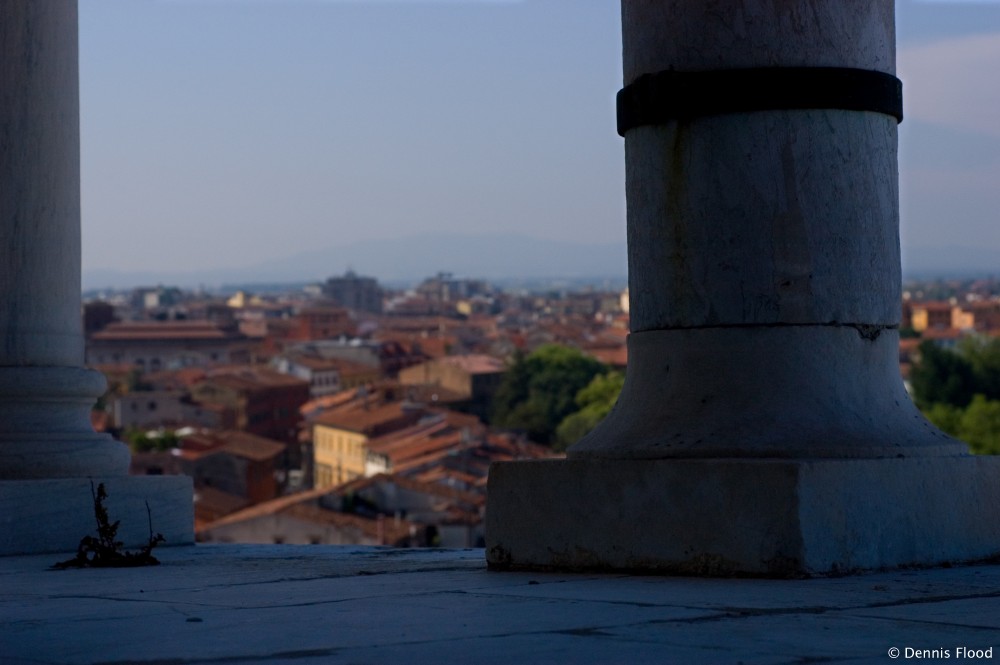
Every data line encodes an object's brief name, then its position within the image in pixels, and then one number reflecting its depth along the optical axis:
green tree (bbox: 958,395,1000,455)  108.38
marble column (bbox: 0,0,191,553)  8.71
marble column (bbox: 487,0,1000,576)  5.56
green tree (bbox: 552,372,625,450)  126.75
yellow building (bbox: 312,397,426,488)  127.31
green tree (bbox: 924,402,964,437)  111.61
